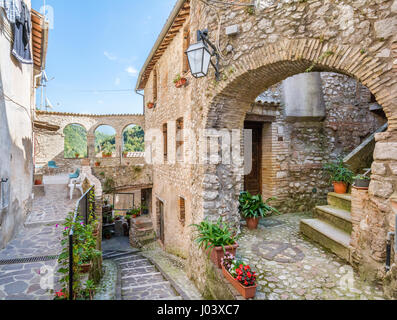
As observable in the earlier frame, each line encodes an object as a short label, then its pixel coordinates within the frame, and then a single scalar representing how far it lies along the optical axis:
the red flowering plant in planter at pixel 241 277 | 3.12
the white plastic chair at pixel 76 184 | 8.41
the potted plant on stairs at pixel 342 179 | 5.50
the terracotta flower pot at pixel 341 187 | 5.49
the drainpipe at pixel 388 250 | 2.80
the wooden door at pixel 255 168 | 7.18
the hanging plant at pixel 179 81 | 6.67
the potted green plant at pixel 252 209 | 5.66
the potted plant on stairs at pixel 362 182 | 3.45
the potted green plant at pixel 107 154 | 15.98
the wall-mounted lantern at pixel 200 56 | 4.14
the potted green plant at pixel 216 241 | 4.04
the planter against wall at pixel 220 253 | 4.02
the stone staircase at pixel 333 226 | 4.08
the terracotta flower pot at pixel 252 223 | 5.67
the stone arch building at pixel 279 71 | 2.82
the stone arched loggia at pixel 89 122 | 15.19
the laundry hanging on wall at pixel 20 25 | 4.89
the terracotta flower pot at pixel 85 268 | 4.05
